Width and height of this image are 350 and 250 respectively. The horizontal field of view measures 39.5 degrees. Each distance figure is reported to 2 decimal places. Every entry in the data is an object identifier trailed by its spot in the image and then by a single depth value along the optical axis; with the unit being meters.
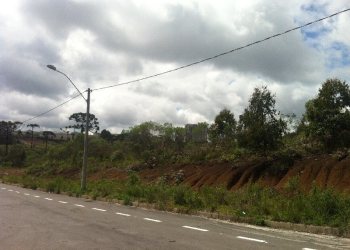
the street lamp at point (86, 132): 31.89
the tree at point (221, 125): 42.47
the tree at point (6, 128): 92.38
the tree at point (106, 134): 116.84
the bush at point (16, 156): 91.28
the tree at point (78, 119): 105.75
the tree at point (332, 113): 27.28
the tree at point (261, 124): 29.22
